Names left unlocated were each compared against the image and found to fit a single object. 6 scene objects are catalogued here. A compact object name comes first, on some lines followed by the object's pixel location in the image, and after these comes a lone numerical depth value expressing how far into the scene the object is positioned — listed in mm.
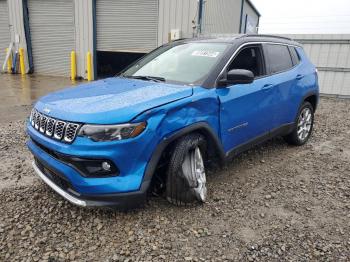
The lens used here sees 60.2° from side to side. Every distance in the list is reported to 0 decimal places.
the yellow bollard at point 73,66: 13526
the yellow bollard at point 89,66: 13195
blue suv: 2500
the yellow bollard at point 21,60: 14633
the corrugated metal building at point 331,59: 10688
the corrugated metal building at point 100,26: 11516
